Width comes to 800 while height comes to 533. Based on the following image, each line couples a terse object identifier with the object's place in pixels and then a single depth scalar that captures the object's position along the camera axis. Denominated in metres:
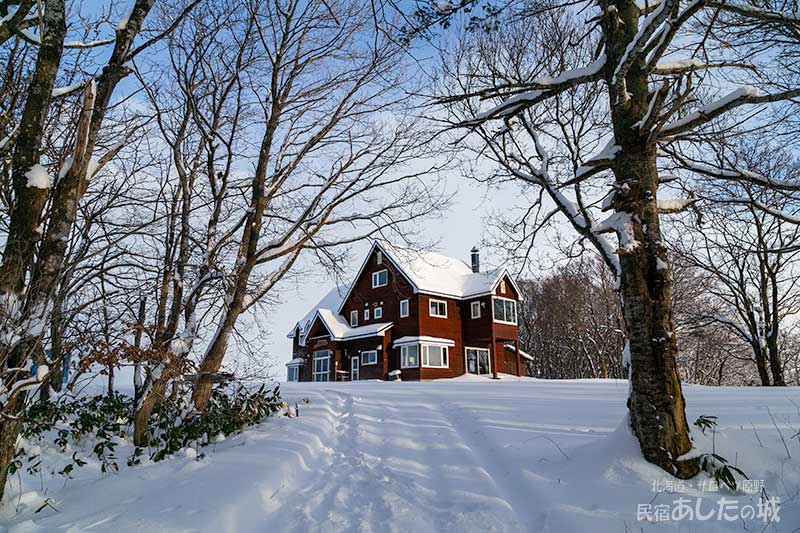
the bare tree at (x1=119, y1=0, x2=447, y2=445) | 7.95
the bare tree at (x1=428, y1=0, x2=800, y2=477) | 4.41
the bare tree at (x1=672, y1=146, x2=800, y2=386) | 16.44
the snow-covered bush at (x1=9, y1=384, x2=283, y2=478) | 5.98
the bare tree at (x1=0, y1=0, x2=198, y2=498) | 3.75
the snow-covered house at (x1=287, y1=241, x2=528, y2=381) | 28.12
